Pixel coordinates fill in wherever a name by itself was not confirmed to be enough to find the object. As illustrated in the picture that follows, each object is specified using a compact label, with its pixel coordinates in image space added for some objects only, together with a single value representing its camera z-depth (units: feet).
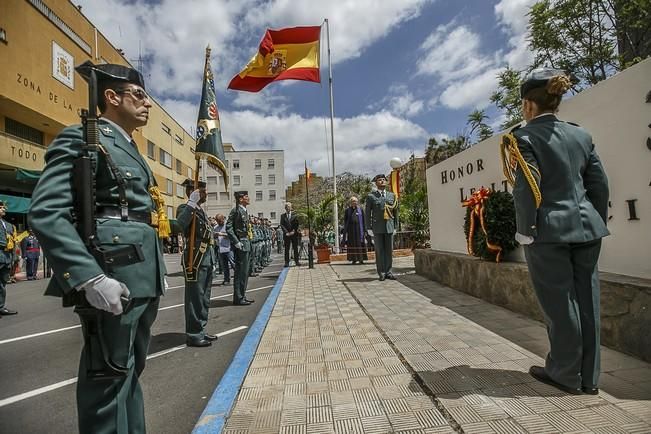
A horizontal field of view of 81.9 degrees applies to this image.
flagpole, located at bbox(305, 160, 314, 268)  35.50
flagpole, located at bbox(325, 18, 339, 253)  47.40
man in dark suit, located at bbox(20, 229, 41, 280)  44.21
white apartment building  194.08
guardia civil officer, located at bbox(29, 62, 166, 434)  4.66
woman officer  7.50
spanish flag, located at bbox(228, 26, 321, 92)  34.71
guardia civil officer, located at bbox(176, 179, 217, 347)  13.56
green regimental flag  14.07
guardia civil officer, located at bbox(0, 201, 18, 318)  21.86
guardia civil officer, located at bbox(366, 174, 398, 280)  24.57
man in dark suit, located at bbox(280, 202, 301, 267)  38.83
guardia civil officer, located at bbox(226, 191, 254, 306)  20.61
